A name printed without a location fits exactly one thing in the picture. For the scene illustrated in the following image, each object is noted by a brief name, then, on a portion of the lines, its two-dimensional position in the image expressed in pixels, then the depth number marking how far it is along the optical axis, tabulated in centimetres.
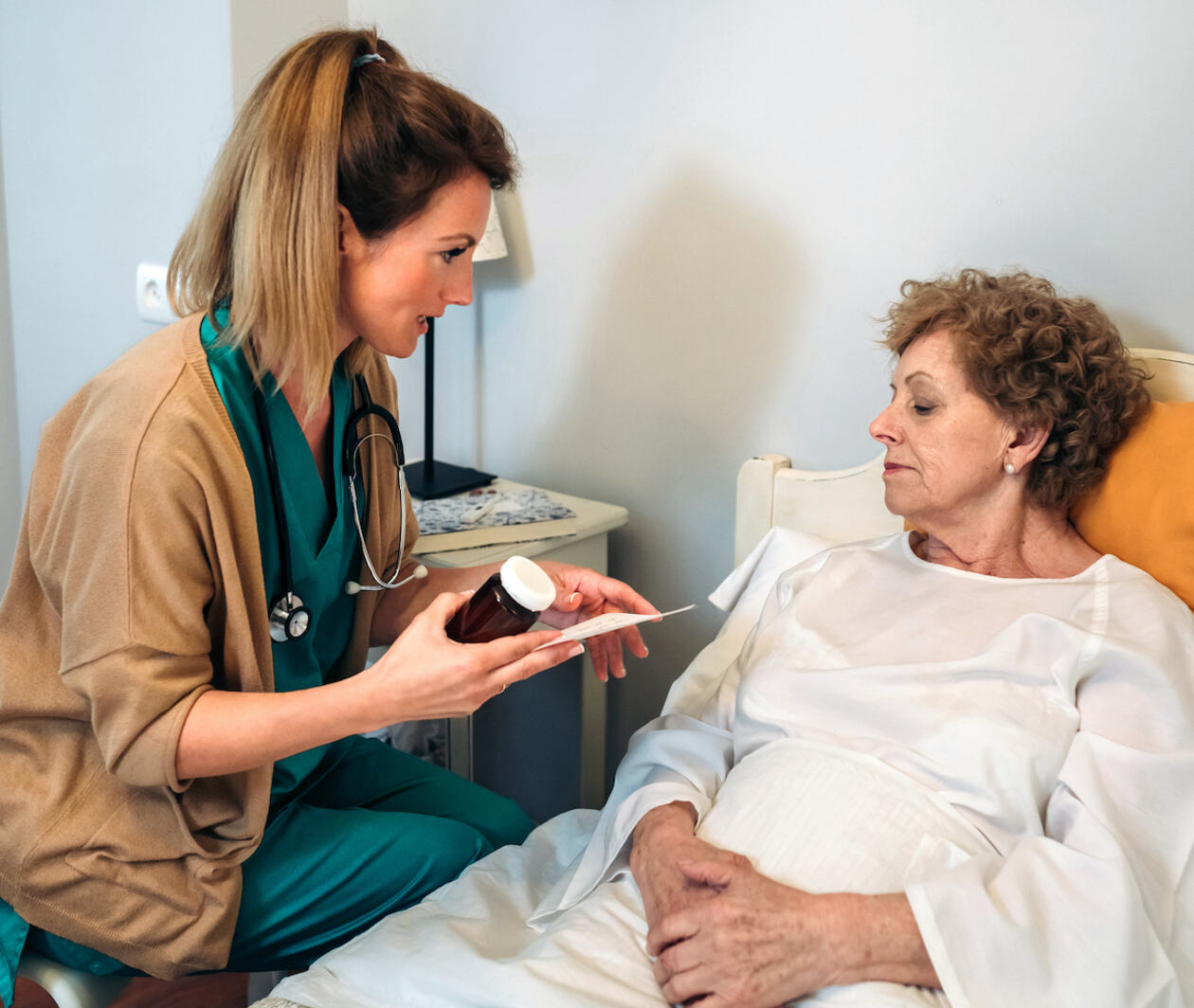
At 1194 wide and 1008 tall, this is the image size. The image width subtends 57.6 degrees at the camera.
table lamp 195
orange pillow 124
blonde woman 107
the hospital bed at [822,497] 138
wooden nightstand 179
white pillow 151
